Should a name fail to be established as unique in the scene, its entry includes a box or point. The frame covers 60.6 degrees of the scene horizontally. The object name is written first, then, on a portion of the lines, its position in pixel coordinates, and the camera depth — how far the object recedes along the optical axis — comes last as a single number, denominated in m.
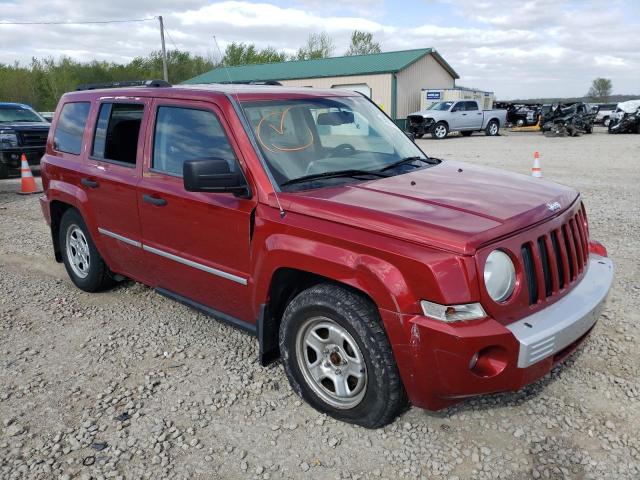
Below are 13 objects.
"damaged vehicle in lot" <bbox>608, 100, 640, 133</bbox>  26.27
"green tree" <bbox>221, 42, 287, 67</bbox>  57.92
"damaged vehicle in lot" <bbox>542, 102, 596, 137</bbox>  25.92
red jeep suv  2.54
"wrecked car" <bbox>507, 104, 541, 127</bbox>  31.75
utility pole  34.06
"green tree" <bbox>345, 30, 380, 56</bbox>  70.69
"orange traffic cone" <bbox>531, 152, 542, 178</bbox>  9.57
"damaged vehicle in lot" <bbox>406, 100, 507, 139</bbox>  26.12
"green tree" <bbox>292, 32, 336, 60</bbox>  69.31
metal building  31.75
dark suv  13.04
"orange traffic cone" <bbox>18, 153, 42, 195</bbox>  11.37
